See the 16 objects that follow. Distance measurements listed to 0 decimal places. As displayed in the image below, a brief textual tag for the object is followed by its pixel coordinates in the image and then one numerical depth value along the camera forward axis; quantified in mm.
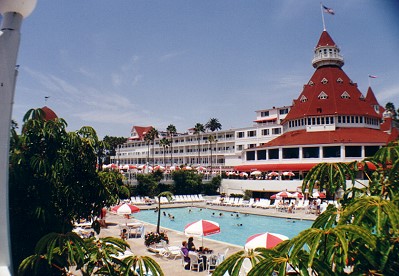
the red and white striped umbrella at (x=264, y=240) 12273
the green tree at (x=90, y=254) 4199
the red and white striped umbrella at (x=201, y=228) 15352
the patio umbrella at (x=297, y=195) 36781
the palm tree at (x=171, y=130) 86000
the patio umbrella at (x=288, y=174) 45031
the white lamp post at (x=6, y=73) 4449
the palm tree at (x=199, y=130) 80750
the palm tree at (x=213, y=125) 96281
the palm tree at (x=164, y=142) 81750
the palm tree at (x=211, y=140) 76438
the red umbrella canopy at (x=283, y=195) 36125
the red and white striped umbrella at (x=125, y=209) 22609
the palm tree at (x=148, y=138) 80756
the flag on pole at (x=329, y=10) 56138
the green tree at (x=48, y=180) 6785
